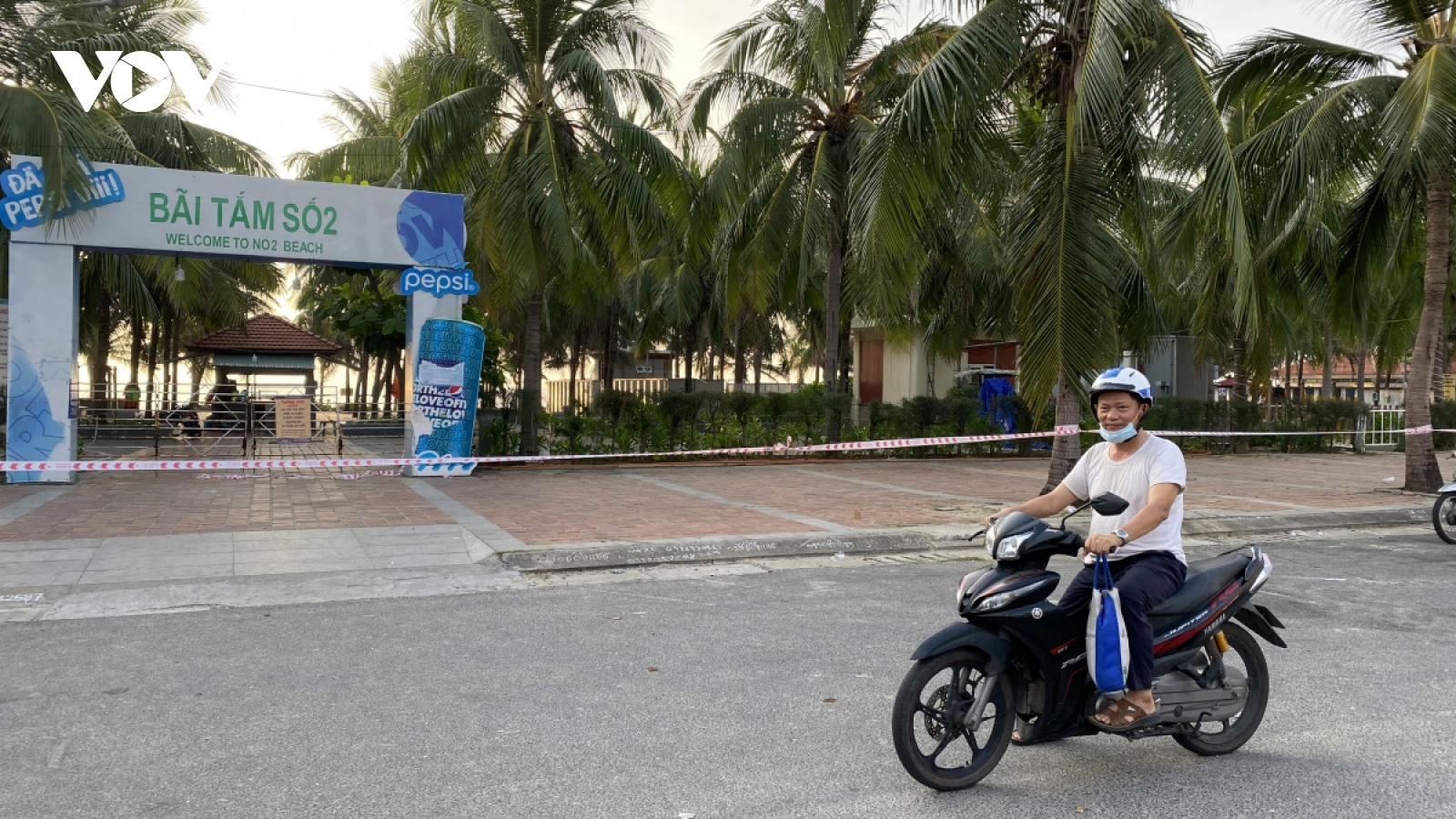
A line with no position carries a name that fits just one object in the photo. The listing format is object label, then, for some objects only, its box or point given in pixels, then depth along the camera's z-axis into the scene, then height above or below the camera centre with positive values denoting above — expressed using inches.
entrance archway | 544.7 +85.9
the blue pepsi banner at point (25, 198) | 535.8 +100.2
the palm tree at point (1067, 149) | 467.2 +121.3
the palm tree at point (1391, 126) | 507.8 +140.3
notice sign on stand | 658.2 -12.5
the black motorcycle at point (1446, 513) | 426.3 -42.3
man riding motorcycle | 157.9 -17.4
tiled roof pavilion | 1057.5 +61.3
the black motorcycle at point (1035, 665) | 153.7 -38.9
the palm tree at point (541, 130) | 644.7 +167.9
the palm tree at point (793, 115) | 716.7 +197.8
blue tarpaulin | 922.1 -4.7
